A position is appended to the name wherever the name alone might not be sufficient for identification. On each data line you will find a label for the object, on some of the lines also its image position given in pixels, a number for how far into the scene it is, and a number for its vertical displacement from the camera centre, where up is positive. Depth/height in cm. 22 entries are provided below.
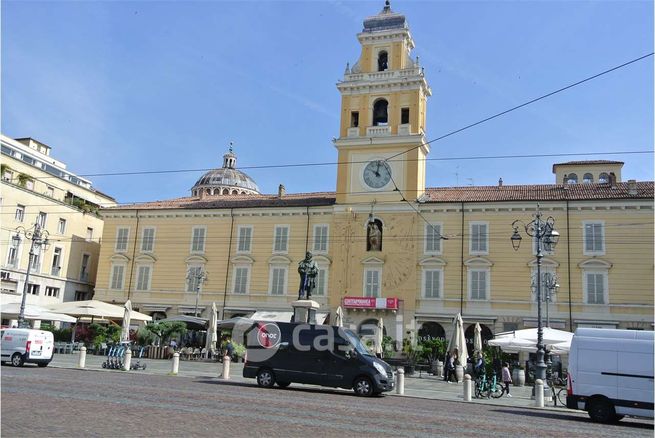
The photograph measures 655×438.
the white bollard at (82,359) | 2328 -146
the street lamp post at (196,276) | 4072 +340
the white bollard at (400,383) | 1931 -136
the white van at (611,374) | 1457 -54
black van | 1750 -73
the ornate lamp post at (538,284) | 1977 +224
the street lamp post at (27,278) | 2880 +184
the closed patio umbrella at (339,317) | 3069 +91
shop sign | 3688 +207
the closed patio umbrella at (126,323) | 2973 -1
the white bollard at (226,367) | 2086 -129
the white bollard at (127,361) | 2317 -142
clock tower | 3891 +1416
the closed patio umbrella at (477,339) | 2804 +19
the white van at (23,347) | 2200 -106
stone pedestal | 2408 +95
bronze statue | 2470 +236
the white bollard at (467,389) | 1869 -138
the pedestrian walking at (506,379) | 2167 -117
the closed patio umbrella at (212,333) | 3105 -25
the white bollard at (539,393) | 1838 -135
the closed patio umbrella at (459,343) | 2597 -2
